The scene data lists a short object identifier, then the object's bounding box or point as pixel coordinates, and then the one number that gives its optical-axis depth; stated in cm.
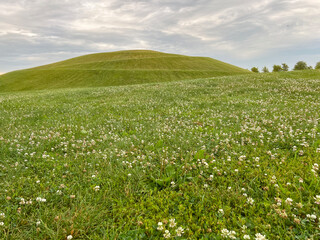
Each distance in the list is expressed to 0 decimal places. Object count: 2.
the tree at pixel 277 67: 12000
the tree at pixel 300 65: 10658
